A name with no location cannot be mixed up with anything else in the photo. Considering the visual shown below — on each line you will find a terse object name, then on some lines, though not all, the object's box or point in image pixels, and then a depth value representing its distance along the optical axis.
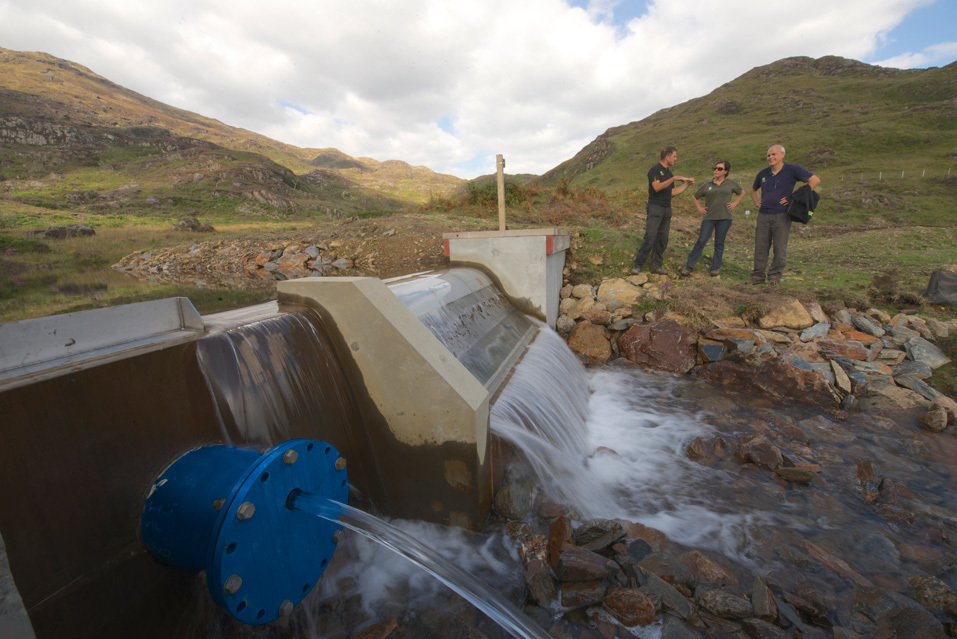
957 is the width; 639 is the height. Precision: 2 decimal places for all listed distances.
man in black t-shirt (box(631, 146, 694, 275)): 7.54
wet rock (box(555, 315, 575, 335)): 7.75
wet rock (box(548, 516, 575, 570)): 2.76
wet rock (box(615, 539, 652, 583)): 2.62
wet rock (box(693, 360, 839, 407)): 5.24
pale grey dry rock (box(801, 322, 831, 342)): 5.94
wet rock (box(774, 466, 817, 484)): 3.83
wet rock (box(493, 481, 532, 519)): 3.22
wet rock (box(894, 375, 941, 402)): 4.92
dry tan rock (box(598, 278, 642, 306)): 7.57
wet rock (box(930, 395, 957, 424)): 4.56
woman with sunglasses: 7.49
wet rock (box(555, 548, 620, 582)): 2.55
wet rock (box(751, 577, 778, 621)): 2.37
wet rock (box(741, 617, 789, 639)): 2.29
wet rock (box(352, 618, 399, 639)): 2.27
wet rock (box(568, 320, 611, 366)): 7.06
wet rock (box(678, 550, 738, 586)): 2.70
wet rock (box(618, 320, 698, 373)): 6.38
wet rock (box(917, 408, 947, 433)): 4.47
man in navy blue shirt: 6.77
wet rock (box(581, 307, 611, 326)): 7.43
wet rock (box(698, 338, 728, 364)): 6.14
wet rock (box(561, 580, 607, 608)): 2.49
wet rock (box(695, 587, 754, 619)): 2.38
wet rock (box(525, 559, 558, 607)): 2.56
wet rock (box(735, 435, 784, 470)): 4.05
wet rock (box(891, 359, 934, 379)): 5.20
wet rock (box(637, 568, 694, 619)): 2.40
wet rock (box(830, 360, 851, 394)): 5.18
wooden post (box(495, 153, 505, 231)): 7.54
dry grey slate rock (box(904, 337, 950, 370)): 5.33
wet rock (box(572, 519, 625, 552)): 2.81
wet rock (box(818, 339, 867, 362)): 5.57
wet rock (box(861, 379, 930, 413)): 4.91
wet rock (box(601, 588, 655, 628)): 2.37
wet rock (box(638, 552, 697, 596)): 2.56
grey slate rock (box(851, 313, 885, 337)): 5.85
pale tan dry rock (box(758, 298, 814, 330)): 6.16
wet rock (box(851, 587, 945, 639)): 2.35
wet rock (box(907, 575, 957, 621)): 2.54
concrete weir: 1.68
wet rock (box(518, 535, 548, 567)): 2.86
